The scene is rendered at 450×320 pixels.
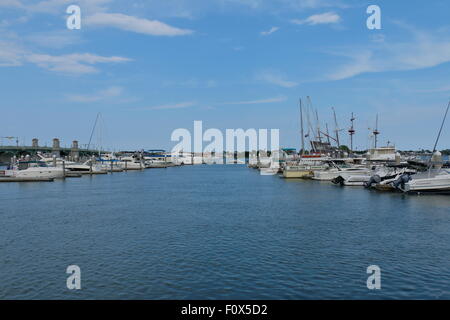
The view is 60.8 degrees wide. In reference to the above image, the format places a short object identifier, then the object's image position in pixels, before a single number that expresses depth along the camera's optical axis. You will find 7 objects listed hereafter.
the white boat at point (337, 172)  82.38
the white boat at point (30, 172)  96.00
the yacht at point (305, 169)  101.97
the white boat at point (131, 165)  178.39
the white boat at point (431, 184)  56.69
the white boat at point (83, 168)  127.26
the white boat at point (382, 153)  103.96
